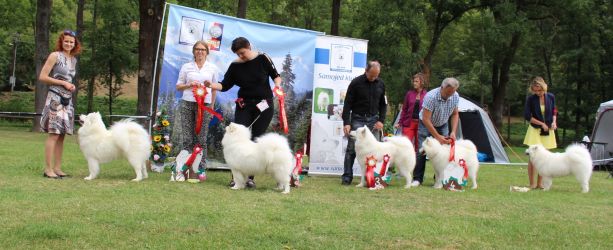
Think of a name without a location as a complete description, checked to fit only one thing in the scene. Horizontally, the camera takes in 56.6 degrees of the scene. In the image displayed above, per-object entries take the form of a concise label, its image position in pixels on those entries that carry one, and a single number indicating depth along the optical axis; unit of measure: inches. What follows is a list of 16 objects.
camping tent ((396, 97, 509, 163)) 569.9
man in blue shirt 283.6
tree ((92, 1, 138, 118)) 932.0
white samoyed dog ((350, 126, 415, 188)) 275.6
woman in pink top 322.0
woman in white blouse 257.4
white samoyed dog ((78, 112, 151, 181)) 250.1
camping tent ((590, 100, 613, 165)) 528.1
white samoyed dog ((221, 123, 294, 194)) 234.1
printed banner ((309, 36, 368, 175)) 341.4
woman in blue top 299.3
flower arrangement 308.6
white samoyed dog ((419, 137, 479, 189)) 282.0
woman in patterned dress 244.4
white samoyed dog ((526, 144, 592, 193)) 290.0
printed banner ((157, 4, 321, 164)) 306.3
